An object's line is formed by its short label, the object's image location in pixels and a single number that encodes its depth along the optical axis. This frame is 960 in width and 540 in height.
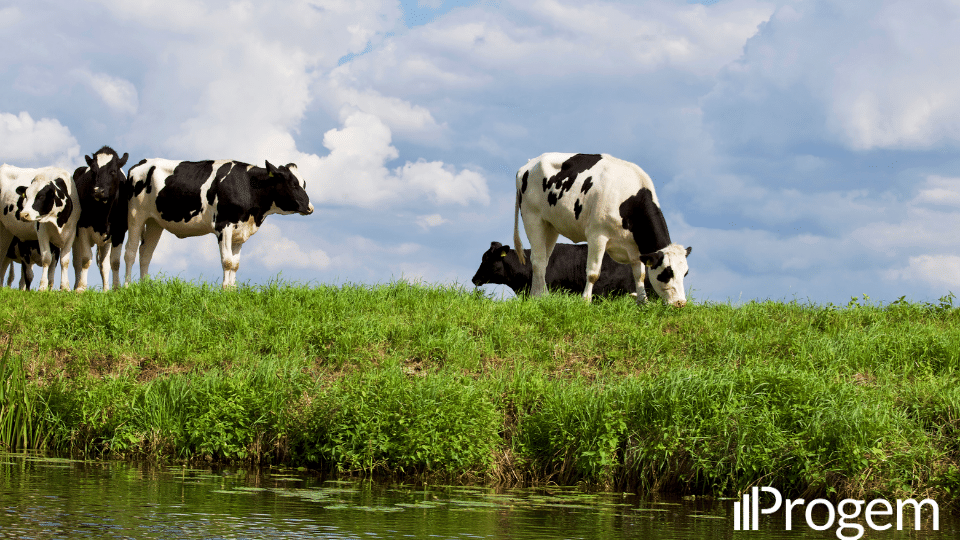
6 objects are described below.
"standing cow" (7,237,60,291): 22.47
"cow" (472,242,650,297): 19.64
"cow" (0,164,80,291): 18.70
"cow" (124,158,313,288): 17.81
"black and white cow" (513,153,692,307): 15.02
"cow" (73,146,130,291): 19.12
